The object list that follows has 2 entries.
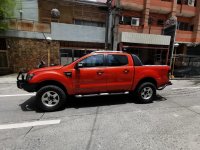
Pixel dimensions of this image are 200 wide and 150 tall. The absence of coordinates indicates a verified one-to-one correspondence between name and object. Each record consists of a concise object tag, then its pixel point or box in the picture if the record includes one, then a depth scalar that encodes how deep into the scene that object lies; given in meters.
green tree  11.73
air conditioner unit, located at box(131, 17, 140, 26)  17.91
